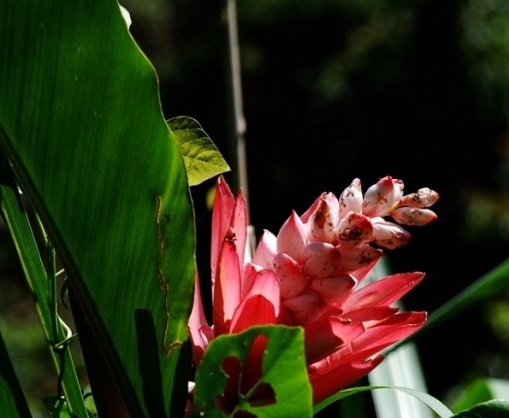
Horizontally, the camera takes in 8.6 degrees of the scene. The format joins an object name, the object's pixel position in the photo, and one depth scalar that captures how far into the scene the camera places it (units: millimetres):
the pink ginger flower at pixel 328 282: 1862
